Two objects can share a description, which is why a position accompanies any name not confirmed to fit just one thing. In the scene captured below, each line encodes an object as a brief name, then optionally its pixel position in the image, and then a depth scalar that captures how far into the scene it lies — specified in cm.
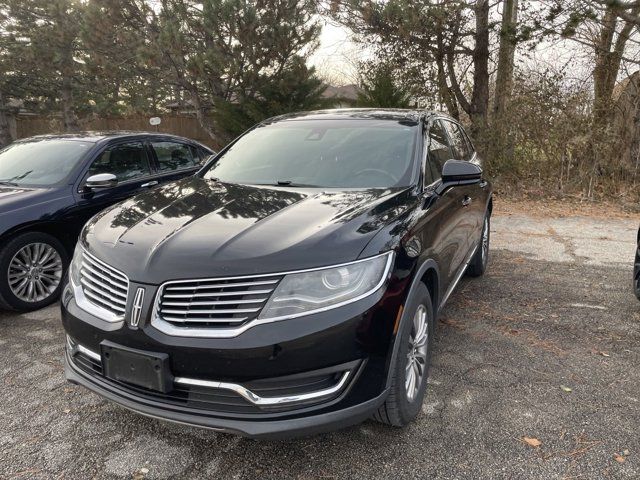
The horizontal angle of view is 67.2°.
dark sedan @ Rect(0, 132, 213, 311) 407
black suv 200
